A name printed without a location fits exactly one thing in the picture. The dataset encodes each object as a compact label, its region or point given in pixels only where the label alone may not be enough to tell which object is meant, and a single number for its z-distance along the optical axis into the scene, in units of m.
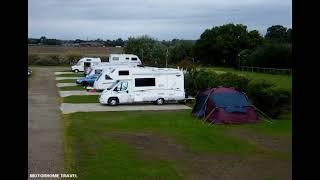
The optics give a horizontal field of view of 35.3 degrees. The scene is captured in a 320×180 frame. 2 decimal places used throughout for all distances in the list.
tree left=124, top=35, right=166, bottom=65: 71.32
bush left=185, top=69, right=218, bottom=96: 29.52
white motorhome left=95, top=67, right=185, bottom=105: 28.03
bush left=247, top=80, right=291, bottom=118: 22.06
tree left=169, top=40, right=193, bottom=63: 74.00
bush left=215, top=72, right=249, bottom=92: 25.16
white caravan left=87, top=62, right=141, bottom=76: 42.28
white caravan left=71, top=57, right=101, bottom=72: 59.53
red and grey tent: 20.59
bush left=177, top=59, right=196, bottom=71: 42.00
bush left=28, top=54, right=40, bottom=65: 80.62
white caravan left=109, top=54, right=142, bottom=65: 55.62
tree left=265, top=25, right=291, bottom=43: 83.60
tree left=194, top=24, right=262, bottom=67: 72.56
